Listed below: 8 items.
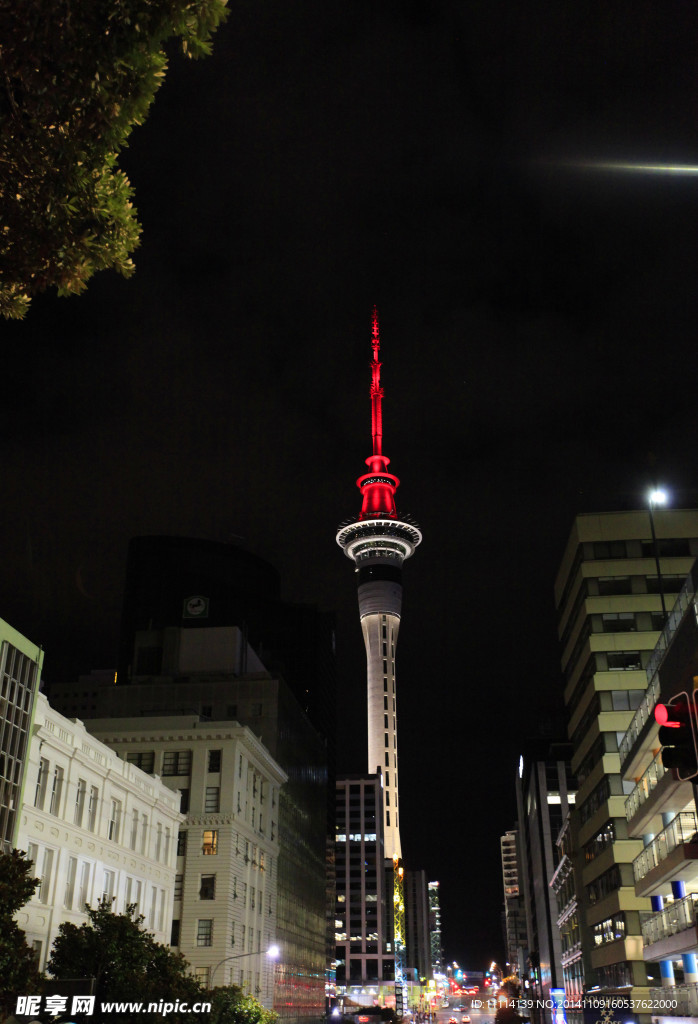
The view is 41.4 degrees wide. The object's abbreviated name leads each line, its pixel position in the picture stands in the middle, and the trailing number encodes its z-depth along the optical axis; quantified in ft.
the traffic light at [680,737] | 31.86
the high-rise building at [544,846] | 456.04
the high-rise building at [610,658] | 222.28
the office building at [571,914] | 270.53
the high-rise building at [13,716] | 134.92
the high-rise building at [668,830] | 121.70
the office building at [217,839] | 238.48
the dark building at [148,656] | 395.34
